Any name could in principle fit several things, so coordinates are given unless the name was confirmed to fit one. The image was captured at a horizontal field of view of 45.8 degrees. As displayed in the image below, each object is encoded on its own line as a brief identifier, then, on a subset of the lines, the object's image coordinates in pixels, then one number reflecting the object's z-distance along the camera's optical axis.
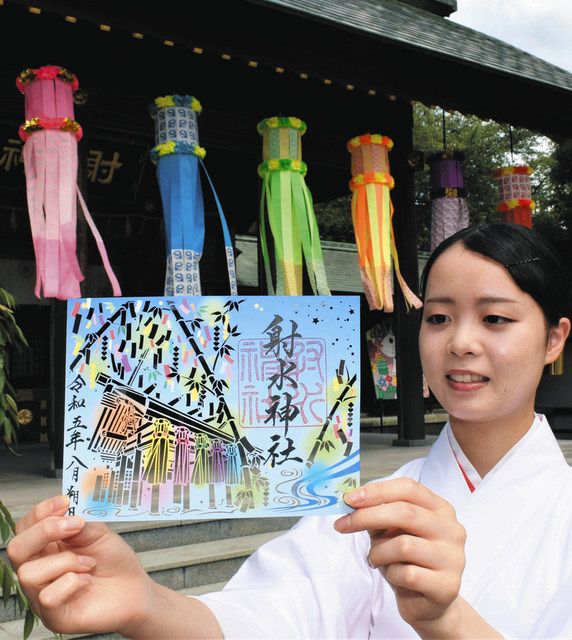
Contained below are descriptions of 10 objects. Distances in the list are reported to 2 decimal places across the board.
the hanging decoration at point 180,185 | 5.02
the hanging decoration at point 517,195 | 7.11
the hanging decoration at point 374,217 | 5.93
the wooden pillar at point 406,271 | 7.11
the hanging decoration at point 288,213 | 5.38
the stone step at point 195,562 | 3.66
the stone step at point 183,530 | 3.88
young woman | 0.88
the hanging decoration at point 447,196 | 6.93
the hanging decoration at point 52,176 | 4.70
